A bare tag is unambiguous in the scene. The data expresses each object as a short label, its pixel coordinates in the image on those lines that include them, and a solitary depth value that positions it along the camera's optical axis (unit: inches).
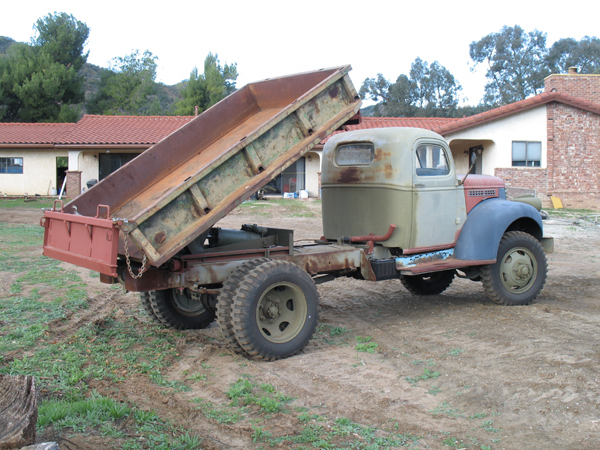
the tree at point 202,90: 1451.8
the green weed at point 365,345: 221.0
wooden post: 103.7
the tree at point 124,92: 1617.9
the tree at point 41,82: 1380.4
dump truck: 197.0
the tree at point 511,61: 2105.1
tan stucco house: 855.7
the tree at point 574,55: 2133.4
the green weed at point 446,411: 160.6
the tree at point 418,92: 1979.6
